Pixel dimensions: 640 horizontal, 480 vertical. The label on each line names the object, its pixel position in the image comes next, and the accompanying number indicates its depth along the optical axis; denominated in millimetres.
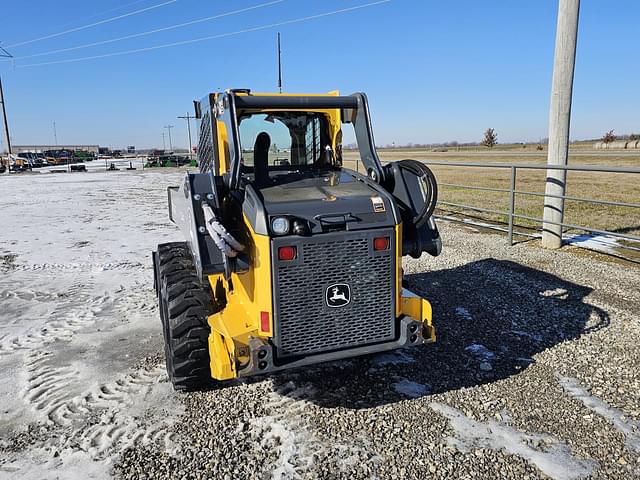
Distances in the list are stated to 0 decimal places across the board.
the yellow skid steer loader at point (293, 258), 3391
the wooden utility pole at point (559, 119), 8375
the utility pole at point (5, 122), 44469
